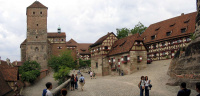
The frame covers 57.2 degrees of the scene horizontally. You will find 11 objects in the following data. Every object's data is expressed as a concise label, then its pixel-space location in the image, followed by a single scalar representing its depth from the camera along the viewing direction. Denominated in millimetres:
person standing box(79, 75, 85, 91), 14385
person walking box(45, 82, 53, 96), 5526
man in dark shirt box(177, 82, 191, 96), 5693
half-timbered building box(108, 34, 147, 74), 24994
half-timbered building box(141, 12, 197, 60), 27312
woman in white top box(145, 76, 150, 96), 9821
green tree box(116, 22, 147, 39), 45472
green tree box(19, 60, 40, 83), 34839
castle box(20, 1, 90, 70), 48339
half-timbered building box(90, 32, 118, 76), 31087
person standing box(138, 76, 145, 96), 9804
